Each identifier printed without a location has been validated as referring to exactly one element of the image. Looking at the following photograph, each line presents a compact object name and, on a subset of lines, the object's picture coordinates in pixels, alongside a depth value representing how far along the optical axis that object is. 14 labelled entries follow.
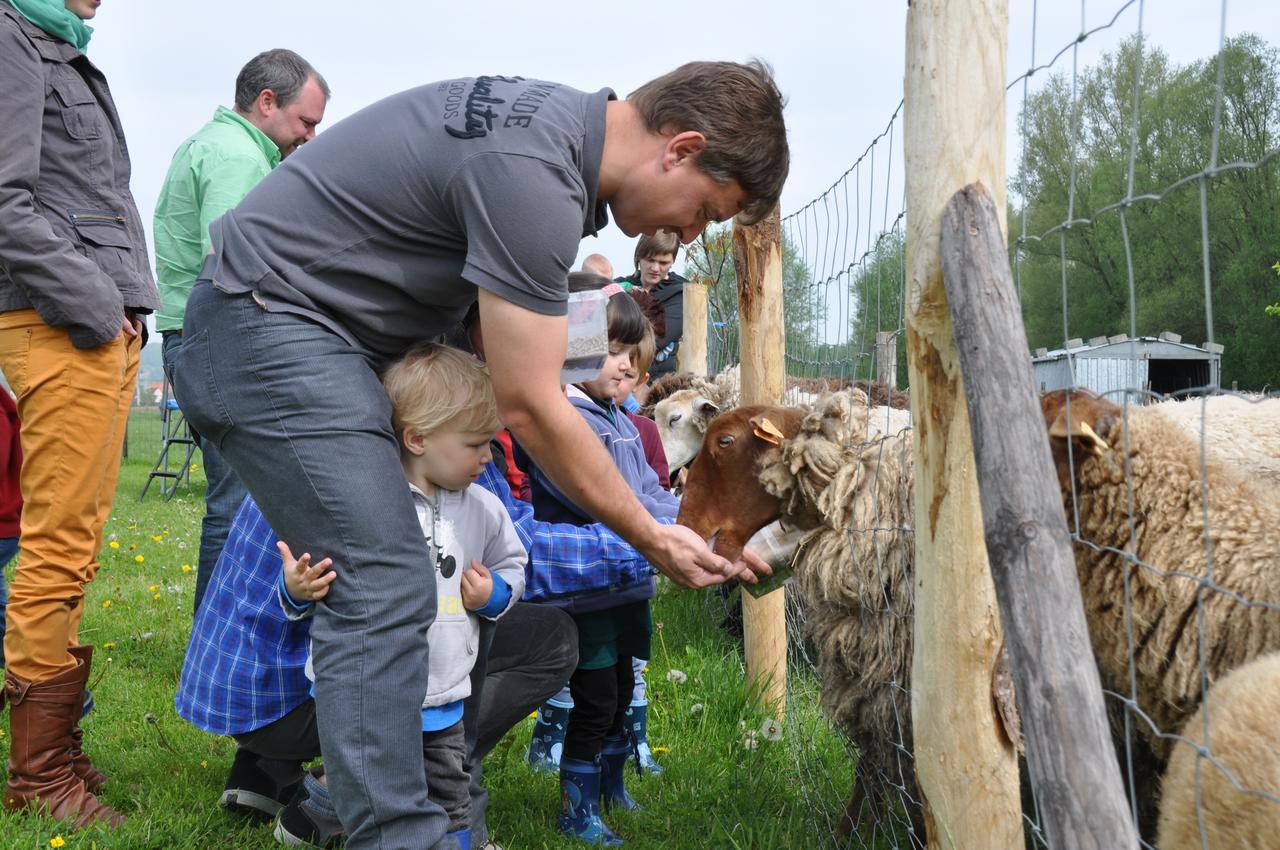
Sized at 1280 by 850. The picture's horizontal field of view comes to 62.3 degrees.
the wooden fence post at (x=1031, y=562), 1.34
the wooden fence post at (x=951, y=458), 1.73
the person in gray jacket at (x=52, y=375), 2.91
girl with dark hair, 3.15
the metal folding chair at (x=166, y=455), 12.06
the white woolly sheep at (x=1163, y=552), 2.37
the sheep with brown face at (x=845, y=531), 3.01
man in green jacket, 3.98
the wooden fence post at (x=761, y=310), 4.02
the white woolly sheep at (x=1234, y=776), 1.55
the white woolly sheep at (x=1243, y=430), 3.51
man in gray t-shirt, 2.04
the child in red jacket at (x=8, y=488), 4.01
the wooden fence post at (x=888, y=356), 3.89
